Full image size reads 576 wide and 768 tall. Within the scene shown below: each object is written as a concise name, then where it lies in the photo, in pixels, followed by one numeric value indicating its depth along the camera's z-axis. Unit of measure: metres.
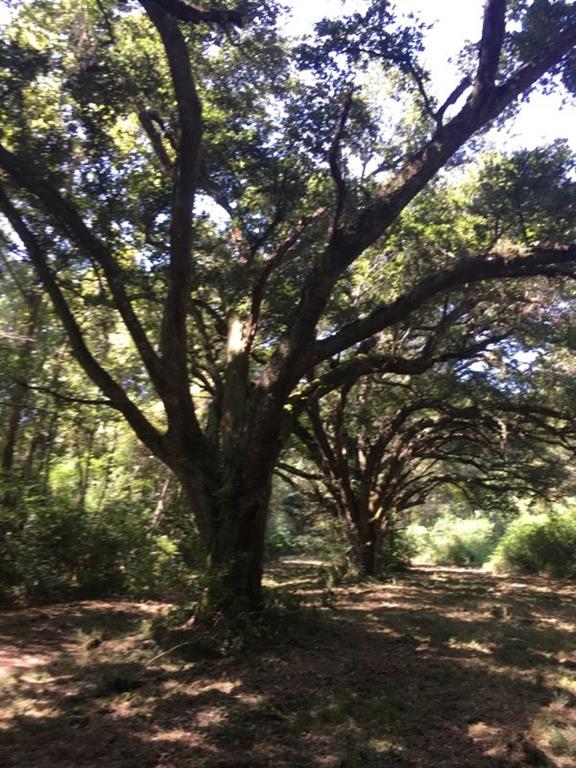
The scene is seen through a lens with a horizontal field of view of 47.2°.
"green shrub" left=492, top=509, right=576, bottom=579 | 22.02
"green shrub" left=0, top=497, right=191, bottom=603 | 9.43
